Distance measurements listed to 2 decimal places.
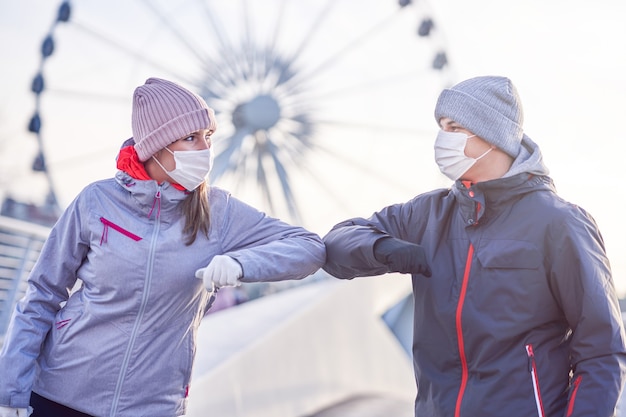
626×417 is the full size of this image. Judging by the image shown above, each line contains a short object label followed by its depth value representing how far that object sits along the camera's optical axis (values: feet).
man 7.09
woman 7.53
